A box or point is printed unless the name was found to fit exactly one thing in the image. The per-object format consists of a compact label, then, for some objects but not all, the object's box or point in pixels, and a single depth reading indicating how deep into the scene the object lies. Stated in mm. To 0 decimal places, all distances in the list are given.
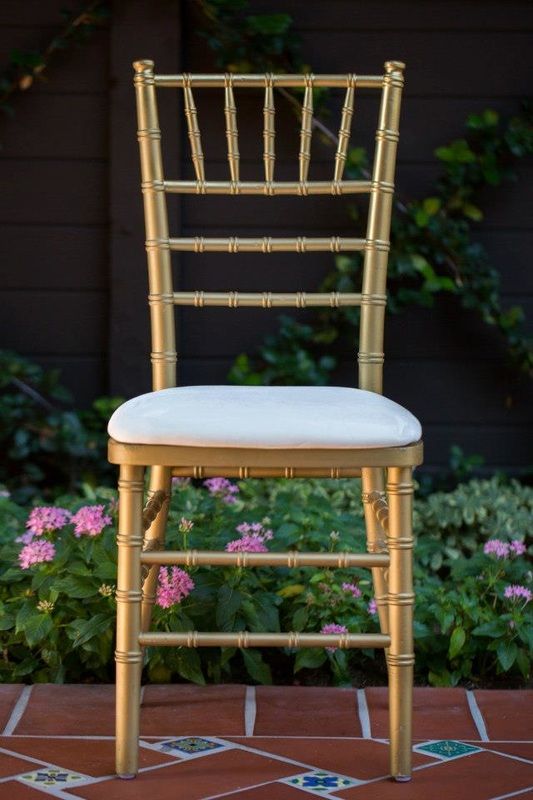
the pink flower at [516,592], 4094
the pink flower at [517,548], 4402
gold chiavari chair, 3104
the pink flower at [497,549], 4367
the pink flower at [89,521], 4070
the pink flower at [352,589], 4172
